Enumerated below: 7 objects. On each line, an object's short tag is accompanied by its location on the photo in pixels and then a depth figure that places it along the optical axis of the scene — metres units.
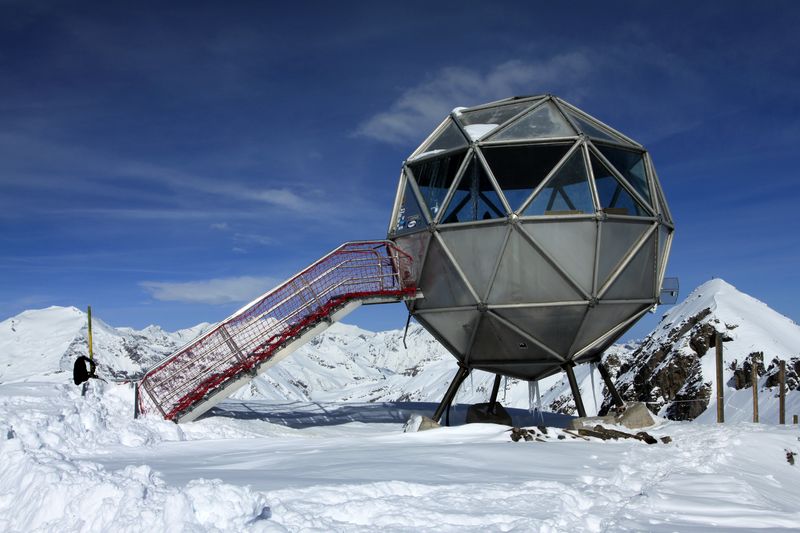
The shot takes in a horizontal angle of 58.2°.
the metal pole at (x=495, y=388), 24.73
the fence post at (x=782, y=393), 32.76
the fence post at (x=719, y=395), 26.21
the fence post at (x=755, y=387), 29.02
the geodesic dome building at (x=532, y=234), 18.89
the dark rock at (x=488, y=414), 23.61
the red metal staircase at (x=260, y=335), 19.92
